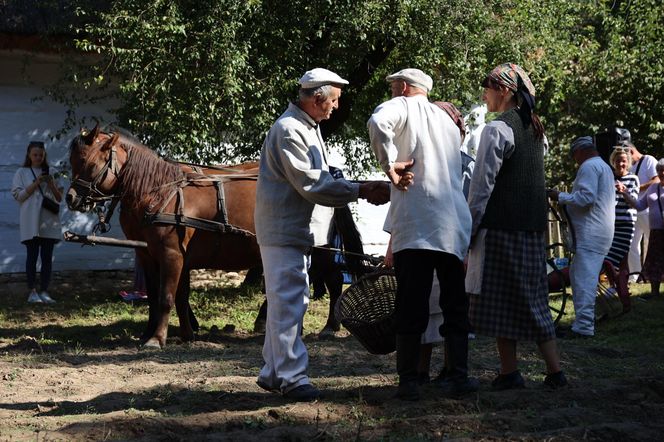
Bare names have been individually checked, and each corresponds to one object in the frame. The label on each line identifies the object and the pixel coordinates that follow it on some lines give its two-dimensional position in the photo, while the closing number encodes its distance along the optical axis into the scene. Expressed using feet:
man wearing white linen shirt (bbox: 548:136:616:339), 31.50
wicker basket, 21.31
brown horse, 30.89
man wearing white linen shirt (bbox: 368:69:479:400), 19.01
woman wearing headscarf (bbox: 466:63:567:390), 20.25
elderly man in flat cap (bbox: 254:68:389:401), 19.30
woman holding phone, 40.83
